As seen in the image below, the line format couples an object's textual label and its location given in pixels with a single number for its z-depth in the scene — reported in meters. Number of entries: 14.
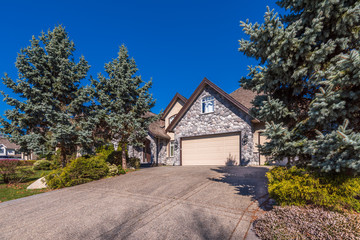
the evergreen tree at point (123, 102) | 9.73
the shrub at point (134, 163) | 11.09
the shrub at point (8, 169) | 8.49
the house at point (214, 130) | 11.44
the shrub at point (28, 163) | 21.78
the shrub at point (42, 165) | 15.57
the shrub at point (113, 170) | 8.90
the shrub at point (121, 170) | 9.37
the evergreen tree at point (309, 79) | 2.93
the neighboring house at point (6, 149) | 38.36
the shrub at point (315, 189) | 3.07
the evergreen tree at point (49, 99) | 8.59
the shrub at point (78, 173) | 7.23
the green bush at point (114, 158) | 10.82
